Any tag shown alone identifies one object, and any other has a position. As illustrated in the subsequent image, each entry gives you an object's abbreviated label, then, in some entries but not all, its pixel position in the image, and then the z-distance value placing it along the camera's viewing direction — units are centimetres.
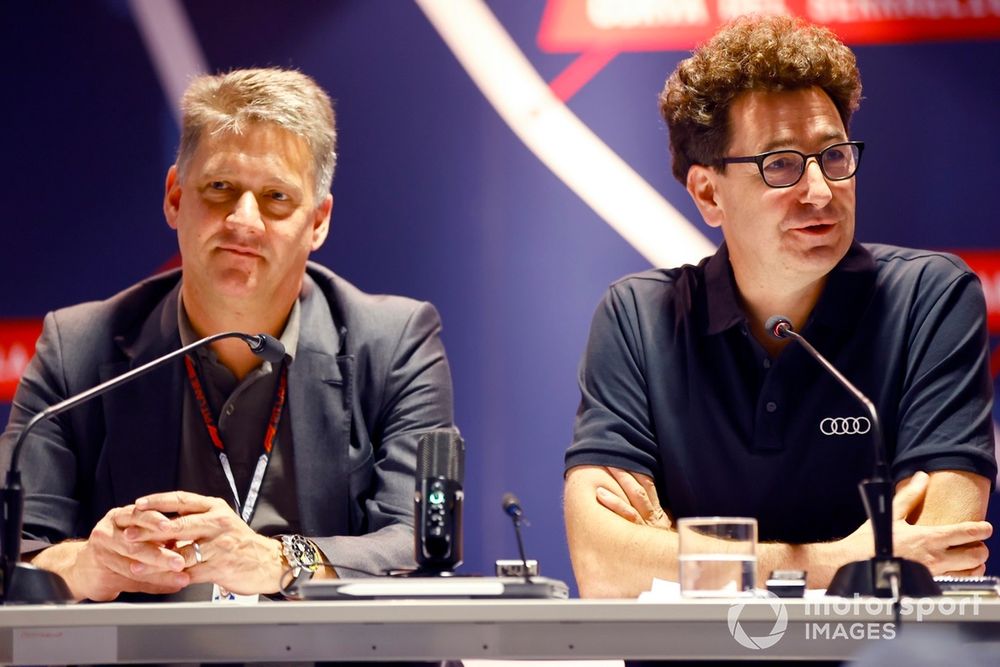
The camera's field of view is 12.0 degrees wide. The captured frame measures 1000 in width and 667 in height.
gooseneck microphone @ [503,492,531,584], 477
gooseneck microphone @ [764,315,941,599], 463
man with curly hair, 522
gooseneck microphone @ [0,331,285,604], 472
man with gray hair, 537
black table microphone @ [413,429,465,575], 481
